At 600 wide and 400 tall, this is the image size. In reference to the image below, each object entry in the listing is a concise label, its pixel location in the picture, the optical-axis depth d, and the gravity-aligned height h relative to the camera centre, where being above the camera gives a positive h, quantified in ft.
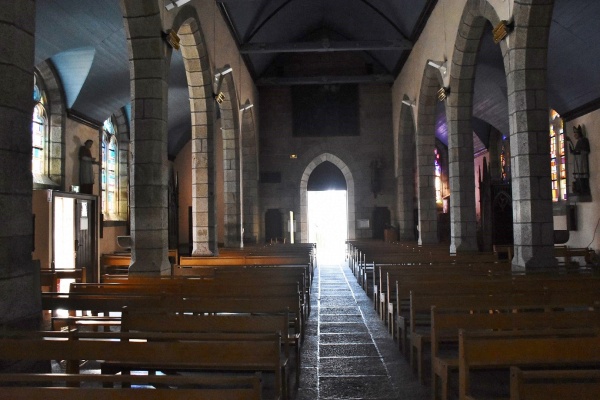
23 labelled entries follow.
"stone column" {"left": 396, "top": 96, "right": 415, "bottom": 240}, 57.72 +4.50
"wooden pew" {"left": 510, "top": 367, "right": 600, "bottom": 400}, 6.75 -2.16
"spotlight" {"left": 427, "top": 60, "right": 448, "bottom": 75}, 36.16 +10.69
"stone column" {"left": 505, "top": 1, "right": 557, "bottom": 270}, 23.22 +3.64
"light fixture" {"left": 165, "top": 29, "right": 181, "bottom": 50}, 23.62 +8.48
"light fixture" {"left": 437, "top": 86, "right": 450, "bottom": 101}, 35.45 +8.65
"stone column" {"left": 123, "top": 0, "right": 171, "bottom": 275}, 22.97 +3.85
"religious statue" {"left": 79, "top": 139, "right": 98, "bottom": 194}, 38.70 +4.28
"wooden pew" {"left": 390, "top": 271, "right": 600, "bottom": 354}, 15.75 -1.97
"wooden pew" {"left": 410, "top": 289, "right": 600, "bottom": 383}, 11.43 -2.12
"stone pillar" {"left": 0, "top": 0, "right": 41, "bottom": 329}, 10.46 +1.23
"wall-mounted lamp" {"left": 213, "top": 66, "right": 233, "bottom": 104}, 35.16 +9.91
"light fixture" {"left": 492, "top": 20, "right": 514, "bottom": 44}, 23.91 +8.70
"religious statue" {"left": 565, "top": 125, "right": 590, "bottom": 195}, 37.65 +3.89
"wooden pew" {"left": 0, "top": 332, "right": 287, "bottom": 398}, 8.54 -2.00
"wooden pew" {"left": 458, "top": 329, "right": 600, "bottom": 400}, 8.71 -2.13
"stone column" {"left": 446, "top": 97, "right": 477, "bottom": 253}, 34.63 +3.33
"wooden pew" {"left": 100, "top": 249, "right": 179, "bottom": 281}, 32.70 -1.96
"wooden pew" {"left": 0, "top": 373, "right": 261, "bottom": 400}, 6.12 -1.93
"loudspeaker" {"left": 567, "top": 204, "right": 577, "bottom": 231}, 39.47 +0.19
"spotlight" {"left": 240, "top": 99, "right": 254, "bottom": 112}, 48.55 +11.31
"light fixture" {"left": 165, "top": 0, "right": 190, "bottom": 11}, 24.24 +10.39
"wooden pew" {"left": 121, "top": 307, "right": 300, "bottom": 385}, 10.69 -1.96
